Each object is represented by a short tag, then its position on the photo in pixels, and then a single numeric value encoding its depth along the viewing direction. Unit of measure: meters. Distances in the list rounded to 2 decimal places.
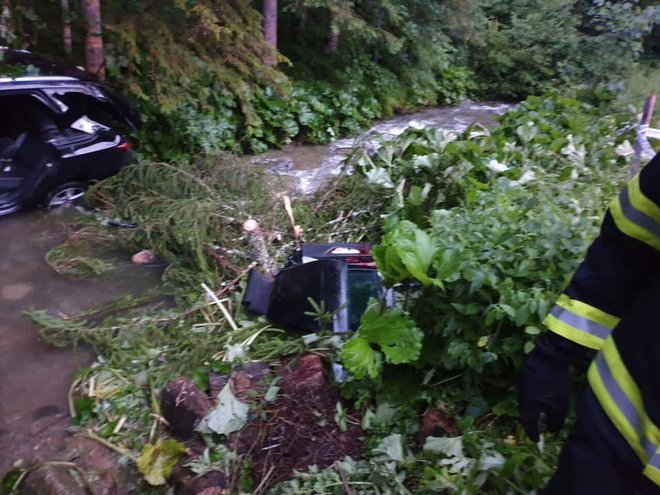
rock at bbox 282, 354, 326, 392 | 2.95
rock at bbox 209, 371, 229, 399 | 3.16
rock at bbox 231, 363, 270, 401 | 3.10
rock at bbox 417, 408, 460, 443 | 2.61
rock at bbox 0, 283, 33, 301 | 4.39
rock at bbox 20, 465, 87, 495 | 2.78
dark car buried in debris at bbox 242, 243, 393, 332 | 3.45
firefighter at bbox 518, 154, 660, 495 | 1.43
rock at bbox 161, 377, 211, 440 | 2.99
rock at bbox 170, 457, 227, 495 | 2.69
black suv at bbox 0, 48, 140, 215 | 5.16
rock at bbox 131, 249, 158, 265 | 4.87
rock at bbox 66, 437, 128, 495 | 2.89
